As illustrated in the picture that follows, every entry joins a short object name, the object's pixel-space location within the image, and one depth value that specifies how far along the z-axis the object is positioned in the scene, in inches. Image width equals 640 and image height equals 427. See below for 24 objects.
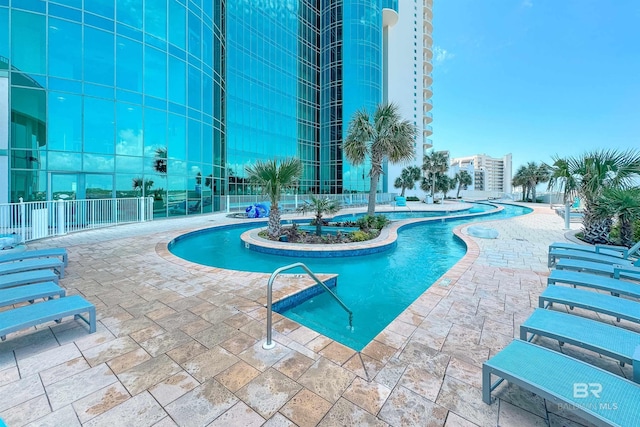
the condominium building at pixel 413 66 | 1476.0
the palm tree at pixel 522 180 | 1638.8
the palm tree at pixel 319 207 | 383.1
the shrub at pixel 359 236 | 348.5
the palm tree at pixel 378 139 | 454.6
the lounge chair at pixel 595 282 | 135.5
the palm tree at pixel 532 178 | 1525.6
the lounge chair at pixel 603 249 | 204.8
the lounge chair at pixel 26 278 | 137.3
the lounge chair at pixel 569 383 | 61.6
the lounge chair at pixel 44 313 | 96.6
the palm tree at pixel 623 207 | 271.1
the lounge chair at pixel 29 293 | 116.3
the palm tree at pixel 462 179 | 1985.7
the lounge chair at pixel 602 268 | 159.5
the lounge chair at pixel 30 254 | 179.6
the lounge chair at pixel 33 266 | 157.6
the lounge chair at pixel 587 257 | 188.5
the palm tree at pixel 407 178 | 1385.3
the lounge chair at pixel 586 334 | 82.9
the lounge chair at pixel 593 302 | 110.0
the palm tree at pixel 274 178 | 352.2
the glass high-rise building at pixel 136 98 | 418.9
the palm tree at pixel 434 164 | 1336.2
